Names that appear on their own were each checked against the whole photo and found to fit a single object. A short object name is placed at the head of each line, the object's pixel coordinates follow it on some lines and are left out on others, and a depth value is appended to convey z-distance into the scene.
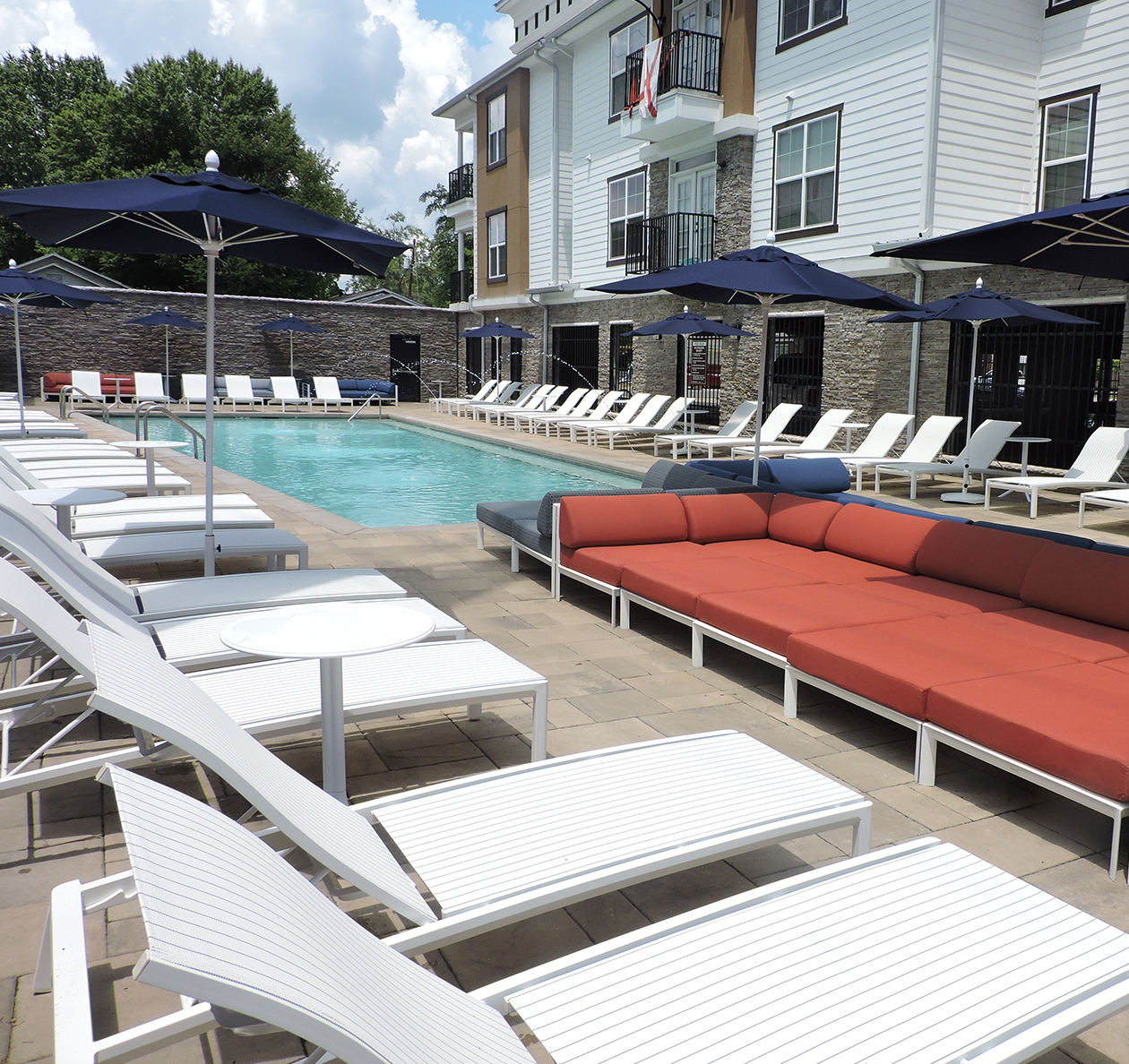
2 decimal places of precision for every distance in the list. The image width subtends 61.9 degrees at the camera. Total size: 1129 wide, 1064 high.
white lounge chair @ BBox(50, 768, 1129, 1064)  1.18
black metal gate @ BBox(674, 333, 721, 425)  18.69
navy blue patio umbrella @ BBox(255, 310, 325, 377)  23.56
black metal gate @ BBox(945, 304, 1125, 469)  11.63
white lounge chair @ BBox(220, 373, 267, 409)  23.09
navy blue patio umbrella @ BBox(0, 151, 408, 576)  4.46
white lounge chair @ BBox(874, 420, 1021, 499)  10.75
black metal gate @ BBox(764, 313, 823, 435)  15.57
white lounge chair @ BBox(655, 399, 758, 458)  14.17
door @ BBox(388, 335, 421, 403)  28.25
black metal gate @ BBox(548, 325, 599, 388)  21.69
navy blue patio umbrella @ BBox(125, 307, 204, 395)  22.08
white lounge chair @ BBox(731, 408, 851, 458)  12.59
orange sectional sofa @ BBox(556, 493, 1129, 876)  3.11
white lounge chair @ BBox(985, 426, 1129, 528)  9.41
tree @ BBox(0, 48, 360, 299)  31.72
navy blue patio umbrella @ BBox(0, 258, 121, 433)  11.70
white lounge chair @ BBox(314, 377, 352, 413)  23.58
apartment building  12.34
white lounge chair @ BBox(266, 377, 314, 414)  23.50
